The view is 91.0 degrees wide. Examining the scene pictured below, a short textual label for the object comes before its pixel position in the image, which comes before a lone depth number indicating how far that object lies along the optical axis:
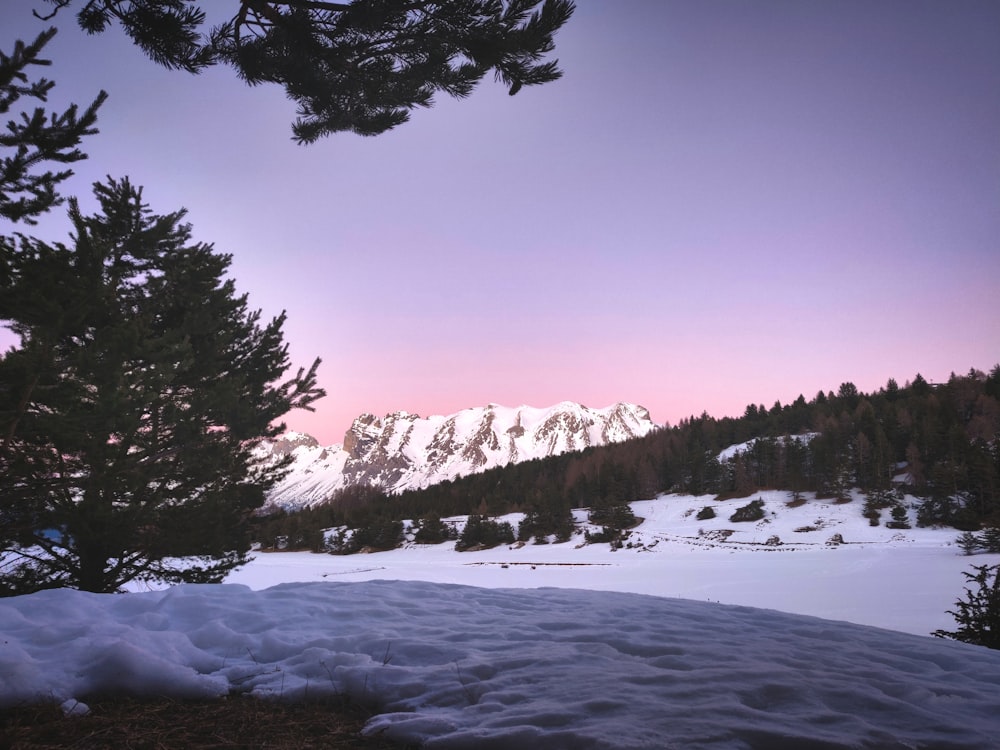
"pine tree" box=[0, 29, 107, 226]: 4.51
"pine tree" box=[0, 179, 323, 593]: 4.39
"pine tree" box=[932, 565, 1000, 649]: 5.43
